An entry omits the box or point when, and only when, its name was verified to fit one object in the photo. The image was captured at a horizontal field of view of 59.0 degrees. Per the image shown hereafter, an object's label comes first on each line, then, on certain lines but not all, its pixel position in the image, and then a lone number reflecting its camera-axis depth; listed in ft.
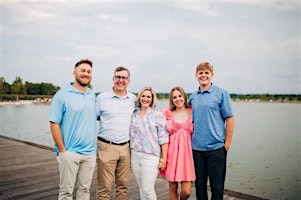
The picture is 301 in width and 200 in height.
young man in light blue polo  8.81
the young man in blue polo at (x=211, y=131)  9.32
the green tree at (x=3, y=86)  268.62
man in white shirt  9.84
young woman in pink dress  9.57
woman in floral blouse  9.23
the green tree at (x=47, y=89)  325.83
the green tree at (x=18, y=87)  270.92
